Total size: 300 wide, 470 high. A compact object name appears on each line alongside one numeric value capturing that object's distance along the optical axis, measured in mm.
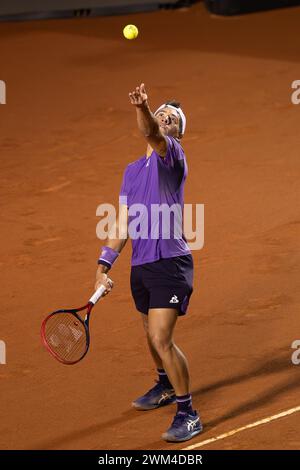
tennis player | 15102
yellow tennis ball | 18000
